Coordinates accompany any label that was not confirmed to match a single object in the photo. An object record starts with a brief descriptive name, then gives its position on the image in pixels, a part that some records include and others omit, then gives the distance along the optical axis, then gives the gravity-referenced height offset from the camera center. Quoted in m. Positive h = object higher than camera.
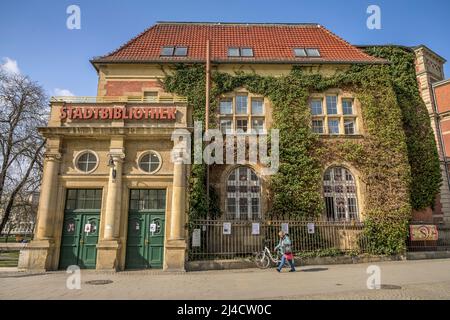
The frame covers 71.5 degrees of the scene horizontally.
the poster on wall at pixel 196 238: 13.04 -0.29
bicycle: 12.82 -1.14
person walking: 11.82 -0.73
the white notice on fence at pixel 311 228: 14.86 +0.12
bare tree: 20.53 +6.13
